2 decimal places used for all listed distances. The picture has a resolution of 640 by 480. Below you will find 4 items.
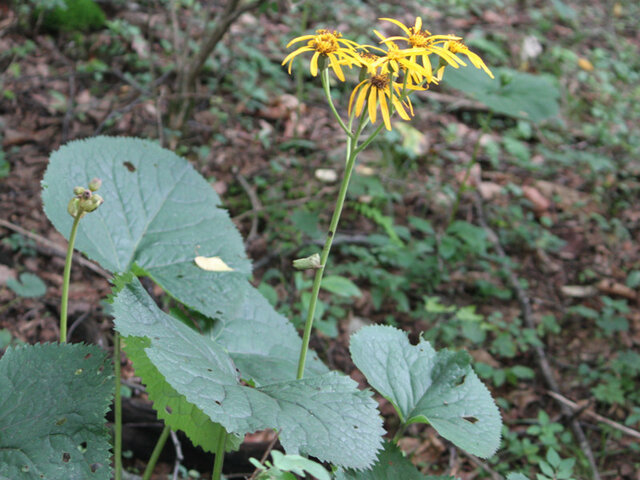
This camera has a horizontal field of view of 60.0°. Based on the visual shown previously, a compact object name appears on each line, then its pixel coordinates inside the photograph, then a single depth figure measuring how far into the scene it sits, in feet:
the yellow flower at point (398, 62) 3.70
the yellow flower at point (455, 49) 4.04
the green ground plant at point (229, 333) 3.75
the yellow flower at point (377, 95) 3.83
